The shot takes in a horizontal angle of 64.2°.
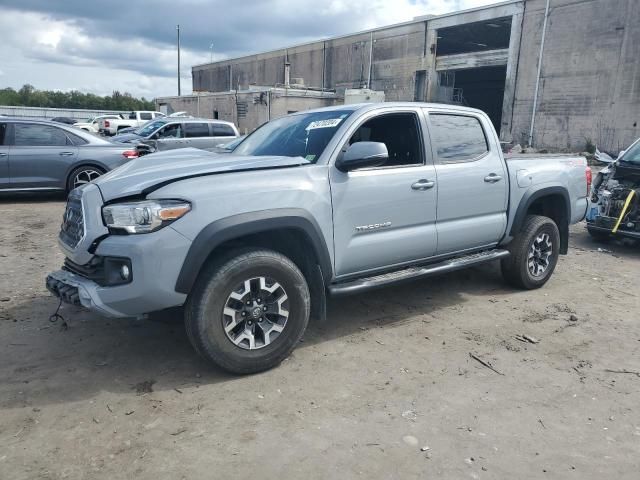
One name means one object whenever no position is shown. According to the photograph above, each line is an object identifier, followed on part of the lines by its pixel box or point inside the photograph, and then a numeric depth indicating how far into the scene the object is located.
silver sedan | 9.22
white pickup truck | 32.87
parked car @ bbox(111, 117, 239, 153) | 14.31
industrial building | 24.34
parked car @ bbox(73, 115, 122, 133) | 35.48
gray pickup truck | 3.18
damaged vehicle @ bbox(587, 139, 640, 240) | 7.38
